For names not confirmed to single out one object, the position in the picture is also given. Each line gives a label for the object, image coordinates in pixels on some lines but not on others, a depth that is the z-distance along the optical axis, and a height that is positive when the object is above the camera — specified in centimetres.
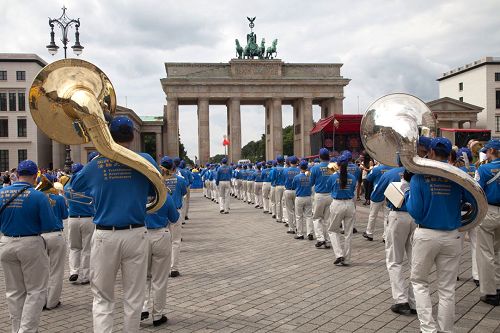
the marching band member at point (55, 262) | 671 -141
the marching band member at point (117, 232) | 436 -64
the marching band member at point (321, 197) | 1070 -84
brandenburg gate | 6312 +1029
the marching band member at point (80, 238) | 816 -129
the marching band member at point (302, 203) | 1239 -112
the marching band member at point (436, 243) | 489 -90
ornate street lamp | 1903 +573
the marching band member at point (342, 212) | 906 -101
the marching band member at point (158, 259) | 586 -123
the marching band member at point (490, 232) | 638 -105
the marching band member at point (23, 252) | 527 -98
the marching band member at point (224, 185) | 1936 -90
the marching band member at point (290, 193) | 1365 -94
